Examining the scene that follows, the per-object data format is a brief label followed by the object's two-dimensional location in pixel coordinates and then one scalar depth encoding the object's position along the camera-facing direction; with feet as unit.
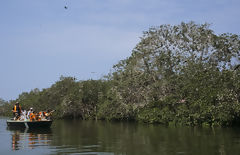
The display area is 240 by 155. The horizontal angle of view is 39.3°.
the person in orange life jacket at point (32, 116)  85.59
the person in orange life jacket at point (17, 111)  88.33
